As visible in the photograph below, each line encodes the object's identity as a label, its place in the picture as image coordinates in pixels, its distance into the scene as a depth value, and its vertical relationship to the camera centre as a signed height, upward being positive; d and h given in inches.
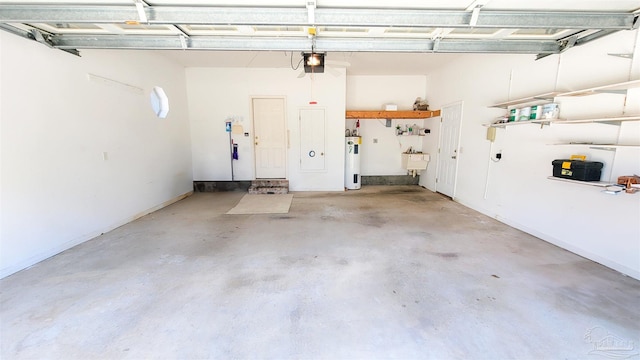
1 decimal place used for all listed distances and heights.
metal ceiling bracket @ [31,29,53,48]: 113.0 +42.7
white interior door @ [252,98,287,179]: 258.2 +2.0
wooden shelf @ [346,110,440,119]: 260.2 +25.8
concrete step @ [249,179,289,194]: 257.3 -44.4
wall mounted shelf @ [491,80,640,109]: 99.5 +21.7
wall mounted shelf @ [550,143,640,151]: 101.4 -1.2
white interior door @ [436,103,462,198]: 223.1 -7.0
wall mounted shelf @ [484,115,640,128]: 98.6 +9.4
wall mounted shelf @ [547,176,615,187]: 105.0 -16.2
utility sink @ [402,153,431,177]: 273.1 -20.3
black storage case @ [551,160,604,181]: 111.4 -11.3
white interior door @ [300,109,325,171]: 257.4 +0.9
